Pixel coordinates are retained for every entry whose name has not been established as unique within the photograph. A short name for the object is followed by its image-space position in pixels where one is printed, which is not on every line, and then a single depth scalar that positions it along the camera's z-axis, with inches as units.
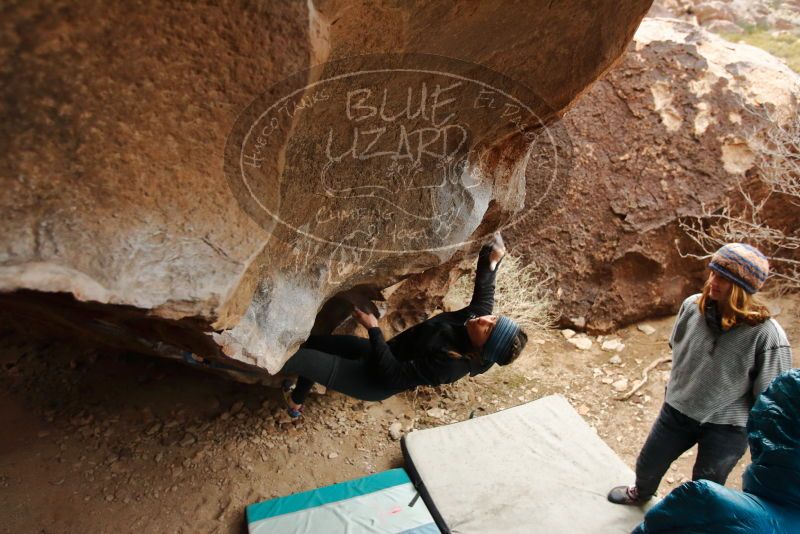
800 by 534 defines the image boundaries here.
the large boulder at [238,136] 43.3
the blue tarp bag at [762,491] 40.8
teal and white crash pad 95.4
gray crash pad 102.2
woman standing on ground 75.2
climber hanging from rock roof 85.8
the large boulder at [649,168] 172.1
